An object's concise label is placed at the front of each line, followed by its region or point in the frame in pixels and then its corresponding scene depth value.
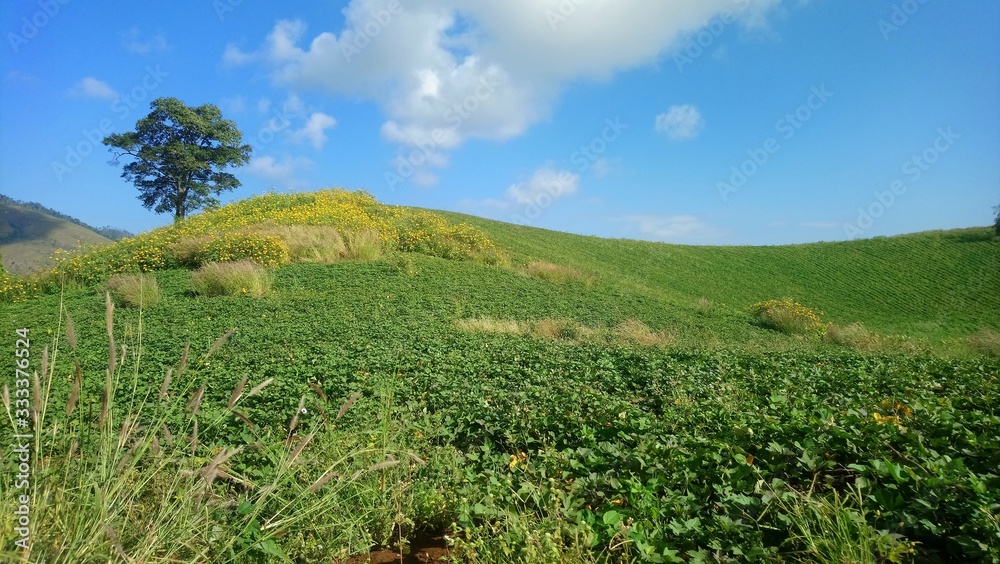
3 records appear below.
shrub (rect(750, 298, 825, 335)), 15.91
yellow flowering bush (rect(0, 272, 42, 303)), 12.66
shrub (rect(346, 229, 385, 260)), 16.02
